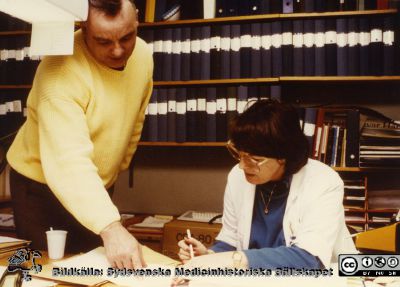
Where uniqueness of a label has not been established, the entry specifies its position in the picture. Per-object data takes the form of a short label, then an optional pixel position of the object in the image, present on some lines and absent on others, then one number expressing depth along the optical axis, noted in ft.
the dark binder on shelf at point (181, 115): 8.14
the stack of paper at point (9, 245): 4.10
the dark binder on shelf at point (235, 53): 7.94
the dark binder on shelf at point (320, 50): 7.60
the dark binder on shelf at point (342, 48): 7.55
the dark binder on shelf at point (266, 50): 7.81
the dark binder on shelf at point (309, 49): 7.66
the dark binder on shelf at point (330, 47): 7.58
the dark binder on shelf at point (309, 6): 7.75
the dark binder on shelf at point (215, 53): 8.02
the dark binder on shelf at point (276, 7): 7.84
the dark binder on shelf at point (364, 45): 7.50
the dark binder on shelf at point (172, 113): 8.19
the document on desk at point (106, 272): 3.33
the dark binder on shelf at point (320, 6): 7.71
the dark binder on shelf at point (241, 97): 7.84
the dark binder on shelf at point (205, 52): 8.05
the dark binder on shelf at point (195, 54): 8.11
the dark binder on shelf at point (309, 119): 7.64
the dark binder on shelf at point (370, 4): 7.67
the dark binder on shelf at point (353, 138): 7.39
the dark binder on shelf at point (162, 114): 8.23
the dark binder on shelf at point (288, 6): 7.77
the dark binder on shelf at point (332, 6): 7.68
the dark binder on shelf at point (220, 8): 8.08
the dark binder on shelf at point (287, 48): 7.73
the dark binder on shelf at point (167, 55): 8.24
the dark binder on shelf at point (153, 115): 8.27
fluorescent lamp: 3.72
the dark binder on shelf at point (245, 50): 7.89
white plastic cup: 4.09
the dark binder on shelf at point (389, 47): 7.41
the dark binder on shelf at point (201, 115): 8.05
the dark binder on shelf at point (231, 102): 7.89
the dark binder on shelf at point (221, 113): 7.94
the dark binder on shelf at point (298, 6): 7.81
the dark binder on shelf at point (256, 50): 7.85
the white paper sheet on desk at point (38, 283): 3.31
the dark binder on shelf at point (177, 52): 8.19
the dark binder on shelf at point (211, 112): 7.98
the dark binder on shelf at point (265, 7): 7.86
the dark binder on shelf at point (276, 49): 7.76
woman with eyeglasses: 4.08
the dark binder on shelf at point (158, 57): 8.29
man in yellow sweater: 3.67
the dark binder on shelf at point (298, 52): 7.70
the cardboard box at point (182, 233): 7.44
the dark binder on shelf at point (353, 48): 7.52
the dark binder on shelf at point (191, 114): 8.09
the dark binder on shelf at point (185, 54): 8.14
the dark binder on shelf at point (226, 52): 7.98
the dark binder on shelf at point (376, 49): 7.46
